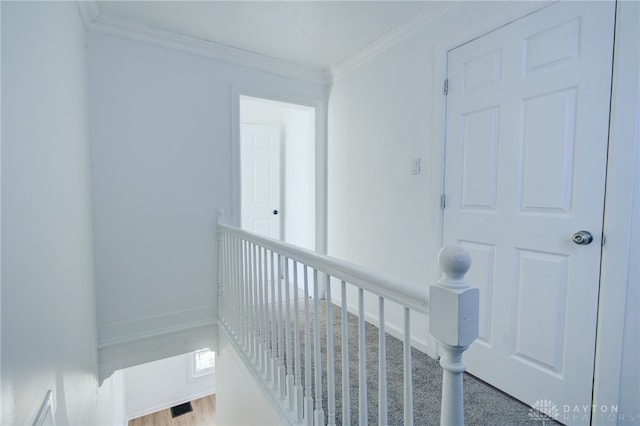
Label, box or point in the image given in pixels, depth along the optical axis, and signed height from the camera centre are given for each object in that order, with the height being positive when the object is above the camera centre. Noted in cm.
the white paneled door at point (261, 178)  370 +12
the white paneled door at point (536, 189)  127 +0
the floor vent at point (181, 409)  476 -350
